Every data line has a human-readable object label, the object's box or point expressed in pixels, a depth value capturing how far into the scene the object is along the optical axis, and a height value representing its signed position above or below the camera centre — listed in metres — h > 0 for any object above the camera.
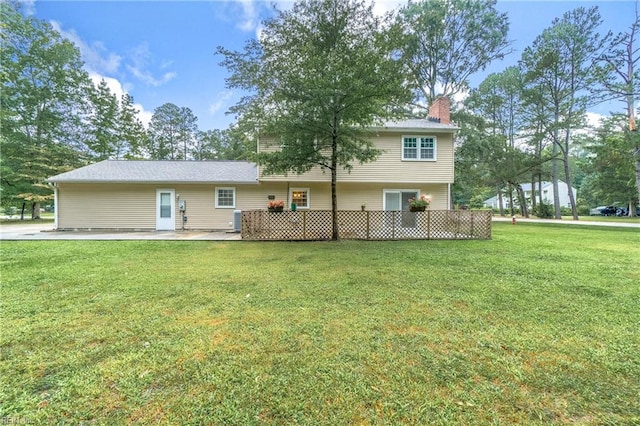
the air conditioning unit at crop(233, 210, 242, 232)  11.94 -0.19
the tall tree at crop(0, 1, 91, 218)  19.23 +8.40
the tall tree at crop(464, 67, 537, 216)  24.14 +9.57
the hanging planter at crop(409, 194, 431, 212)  9.89 +0.41
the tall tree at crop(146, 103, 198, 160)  32.34 +10.43
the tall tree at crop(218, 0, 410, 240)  7.71 +4.05
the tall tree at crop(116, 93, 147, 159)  25.77 +8.40
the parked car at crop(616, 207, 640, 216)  32.14 +0.60
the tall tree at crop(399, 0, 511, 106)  19.09 +12.70
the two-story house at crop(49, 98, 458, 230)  12.70 +1.38
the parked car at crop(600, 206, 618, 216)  32.91 +0.61
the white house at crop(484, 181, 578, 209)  46.41 +4.09
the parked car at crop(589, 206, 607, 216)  34.26 +0.52
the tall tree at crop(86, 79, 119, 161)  23.77 +8.36
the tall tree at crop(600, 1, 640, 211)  15.49 +8.75
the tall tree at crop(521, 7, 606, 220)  19.43 +11.38
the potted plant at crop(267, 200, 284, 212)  9.94 +0.35
